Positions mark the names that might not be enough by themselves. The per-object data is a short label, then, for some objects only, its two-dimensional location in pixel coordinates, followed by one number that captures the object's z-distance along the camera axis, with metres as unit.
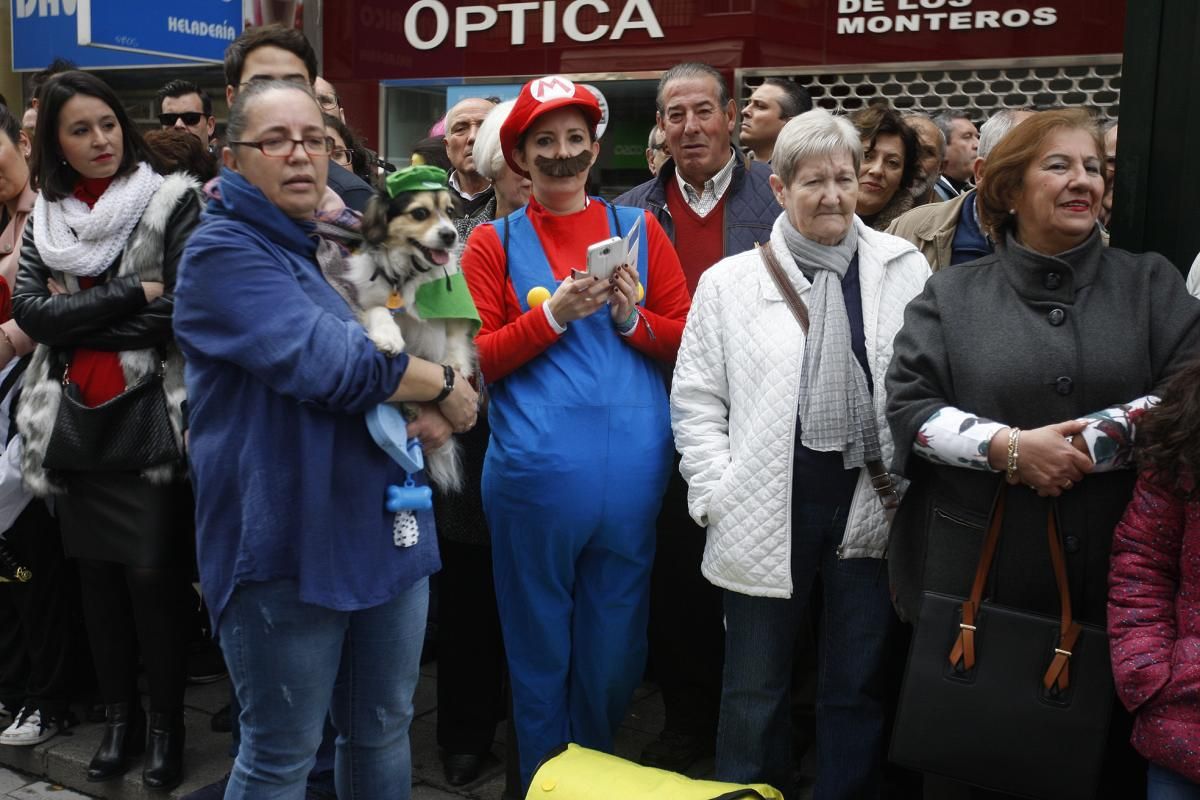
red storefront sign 6.87
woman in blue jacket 2.76
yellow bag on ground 3.18
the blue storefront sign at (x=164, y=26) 8.54
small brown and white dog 2.90
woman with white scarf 4.04
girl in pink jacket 2.62
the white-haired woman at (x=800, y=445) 3.32
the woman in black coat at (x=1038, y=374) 2.91
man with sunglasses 6.19
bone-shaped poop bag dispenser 2.86
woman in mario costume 3.57
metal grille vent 6.82
